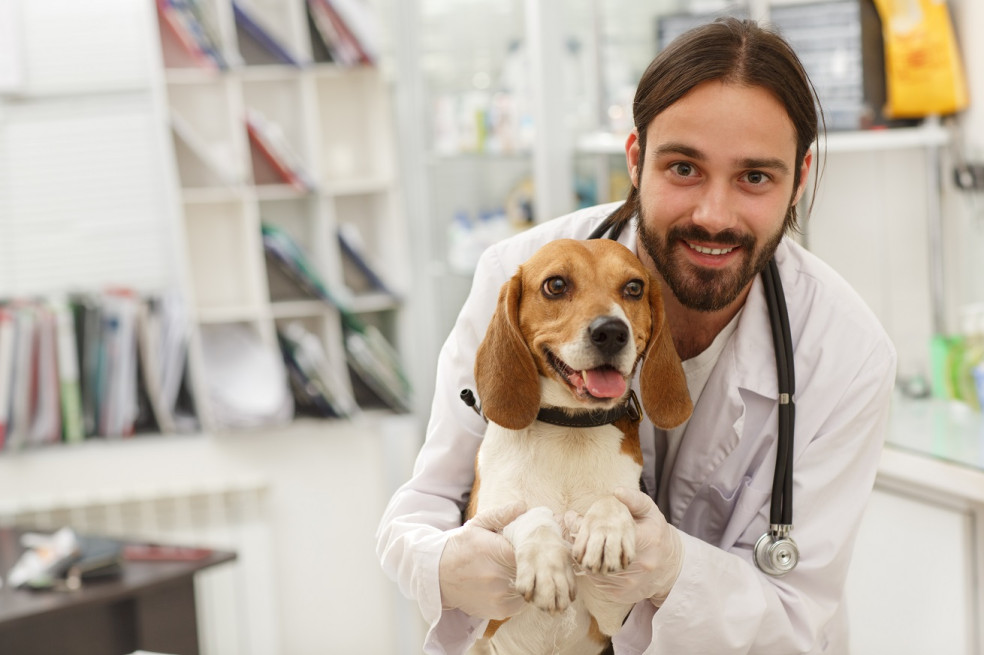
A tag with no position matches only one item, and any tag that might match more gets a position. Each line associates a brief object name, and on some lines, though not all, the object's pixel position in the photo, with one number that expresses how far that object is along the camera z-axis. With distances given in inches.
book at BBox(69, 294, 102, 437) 138.9
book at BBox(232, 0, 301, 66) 137.1
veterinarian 52.6
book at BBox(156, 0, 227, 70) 133.6
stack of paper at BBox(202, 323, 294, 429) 139.2
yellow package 96.7
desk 90.1
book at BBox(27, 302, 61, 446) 136.4
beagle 49.6
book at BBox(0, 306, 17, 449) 133.2
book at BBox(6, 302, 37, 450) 134.6
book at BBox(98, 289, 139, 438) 139.4
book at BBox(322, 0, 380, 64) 140.5
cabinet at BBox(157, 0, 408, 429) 138.0
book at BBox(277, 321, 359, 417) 141.6
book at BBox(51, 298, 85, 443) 135.9
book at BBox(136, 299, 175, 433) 140.8
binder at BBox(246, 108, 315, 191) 138.3
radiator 139.2
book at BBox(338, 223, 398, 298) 144.6
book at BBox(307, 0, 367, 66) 140.6
